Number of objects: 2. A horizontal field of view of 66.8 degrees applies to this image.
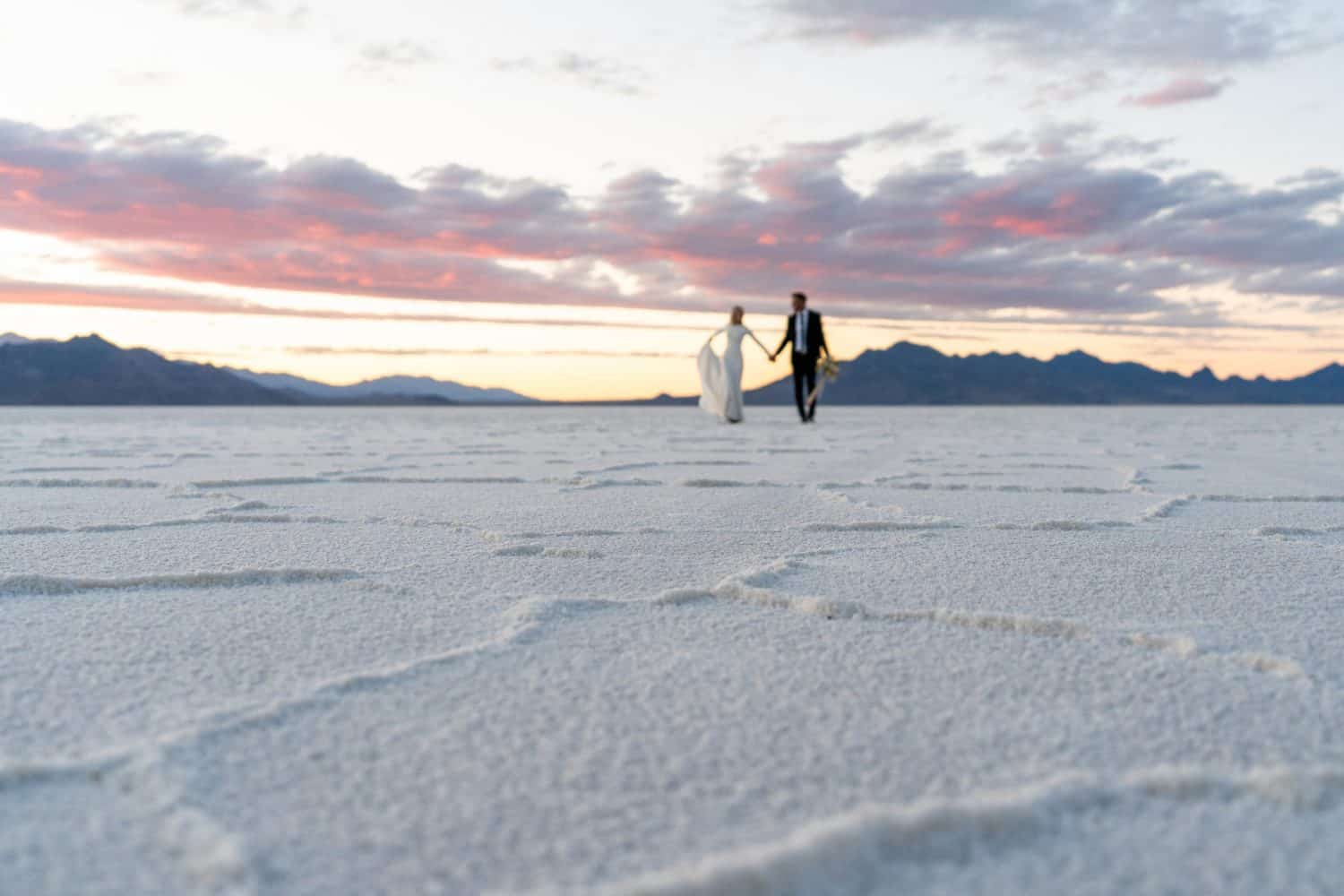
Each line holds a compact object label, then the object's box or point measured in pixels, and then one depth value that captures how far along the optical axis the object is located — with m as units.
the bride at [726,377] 11.77
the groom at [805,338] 11.05
